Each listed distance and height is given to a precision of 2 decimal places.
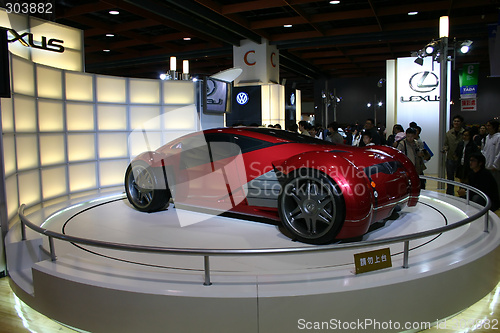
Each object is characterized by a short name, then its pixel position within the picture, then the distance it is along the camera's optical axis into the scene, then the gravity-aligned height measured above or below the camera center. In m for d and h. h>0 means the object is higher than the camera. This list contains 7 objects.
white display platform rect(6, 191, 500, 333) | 2.46 -1.00
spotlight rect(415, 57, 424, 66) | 8.44 +1.43
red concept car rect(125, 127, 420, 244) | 3.33 -0.46
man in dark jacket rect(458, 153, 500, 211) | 5.37 -0.65
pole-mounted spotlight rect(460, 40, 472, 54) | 6.89 +1.42
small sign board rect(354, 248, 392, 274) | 2.64 -0.86
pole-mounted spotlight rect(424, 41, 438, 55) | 6.82 +1.39
